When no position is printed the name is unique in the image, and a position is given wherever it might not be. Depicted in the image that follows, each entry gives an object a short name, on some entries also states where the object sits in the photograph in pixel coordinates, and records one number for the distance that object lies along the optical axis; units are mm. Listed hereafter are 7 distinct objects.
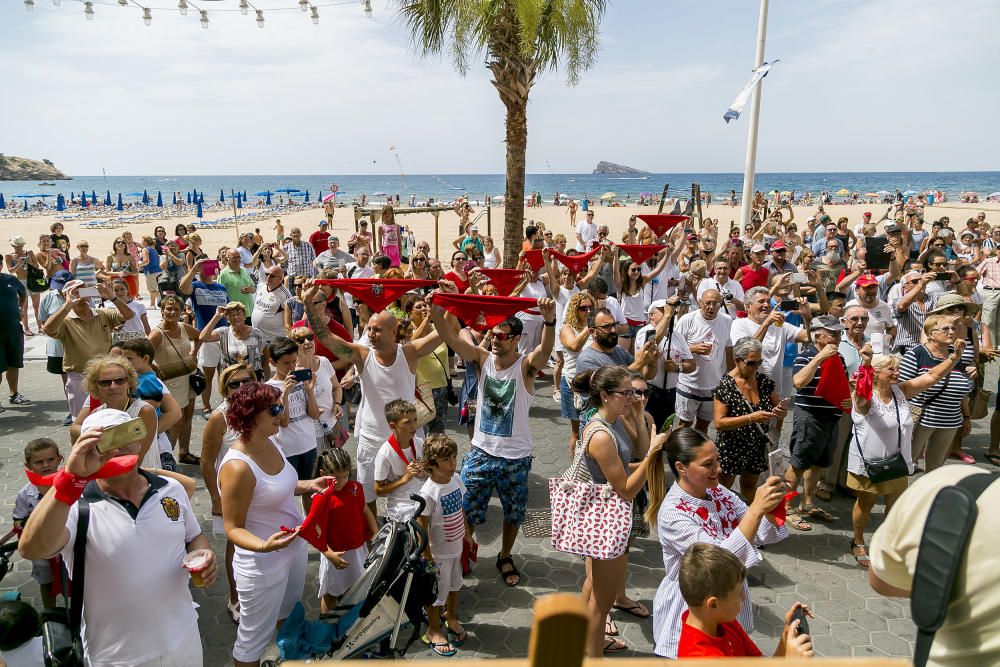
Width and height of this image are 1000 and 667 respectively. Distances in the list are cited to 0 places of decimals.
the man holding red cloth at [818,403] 5488
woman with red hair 3367
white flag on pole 15992
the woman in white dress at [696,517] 2916
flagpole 16188
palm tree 10711
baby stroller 3354
